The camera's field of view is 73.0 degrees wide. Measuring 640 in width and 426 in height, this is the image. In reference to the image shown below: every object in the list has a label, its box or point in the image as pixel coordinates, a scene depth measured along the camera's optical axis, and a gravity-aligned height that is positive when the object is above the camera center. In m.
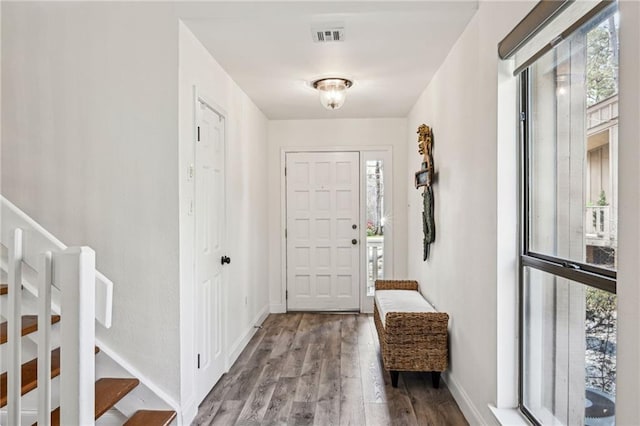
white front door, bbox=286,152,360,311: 5.29 -0.27
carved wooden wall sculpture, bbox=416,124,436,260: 3.60 +0.22
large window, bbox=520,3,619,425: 1.42 -0.07
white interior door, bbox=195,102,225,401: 2.81 -0.25
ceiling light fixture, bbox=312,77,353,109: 3.65 +1.03
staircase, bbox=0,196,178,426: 1.38 -0.37
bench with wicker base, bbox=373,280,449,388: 2.96 -0.91
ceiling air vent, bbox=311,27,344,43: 2.63 +1.09
